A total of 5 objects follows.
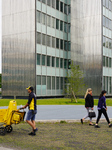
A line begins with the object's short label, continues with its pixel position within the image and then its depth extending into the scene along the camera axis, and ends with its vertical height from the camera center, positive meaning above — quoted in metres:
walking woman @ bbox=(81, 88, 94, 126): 11.10 -1.19
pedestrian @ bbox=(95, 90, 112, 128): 10.64 -1.32
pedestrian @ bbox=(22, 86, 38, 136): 8.62 -1.16
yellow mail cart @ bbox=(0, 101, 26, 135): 8.52 -1.48
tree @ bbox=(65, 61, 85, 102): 29.08 -1.32
